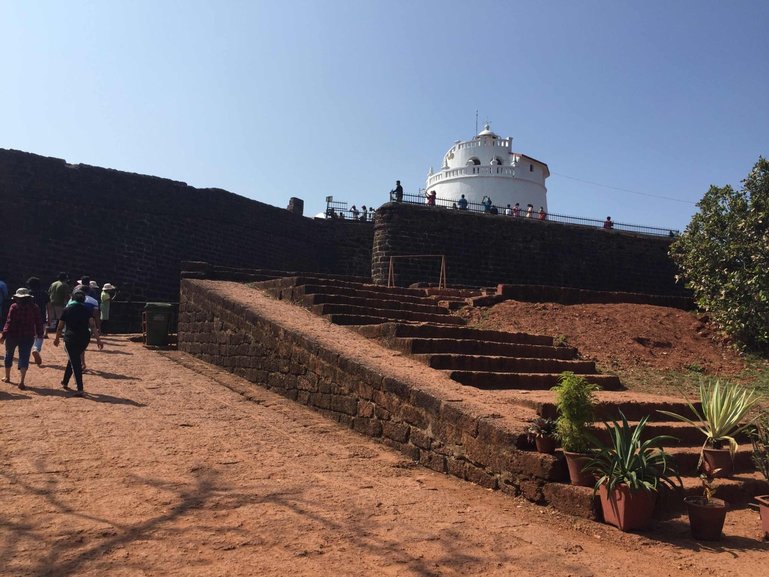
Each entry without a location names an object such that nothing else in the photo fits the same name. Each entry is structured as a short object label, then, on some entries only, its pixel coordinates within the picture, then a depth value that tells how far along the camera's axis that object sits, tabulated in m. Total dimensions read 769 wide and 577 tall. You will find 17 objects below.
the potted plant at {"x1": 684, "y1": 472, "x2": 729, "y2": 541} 4.02
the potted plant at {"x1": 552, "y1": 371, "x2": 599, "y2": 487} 4.48
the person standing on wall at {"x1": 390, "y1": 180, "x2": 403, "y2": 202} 23.00
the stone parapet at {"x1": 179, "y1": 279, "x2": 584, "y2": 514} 4.87
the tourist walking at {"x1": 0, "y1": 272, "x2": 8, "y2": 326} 10.44
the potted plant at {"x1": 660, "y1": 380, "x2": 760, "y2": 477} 5.09
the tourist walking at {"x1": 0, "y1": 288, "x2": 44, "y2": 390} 7.71
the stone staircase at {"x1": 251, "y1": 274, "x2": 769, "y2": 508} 5.32
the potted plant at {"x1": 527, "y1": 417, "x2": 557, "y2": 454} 4.68
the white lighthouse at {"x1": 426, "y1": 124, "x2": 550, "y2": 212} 39.38
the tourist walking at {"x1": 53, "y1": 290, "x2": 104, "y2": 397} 7.52
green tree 11.79
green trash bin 12.28
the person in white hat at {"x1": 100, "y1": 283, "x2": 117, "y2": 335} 13.66
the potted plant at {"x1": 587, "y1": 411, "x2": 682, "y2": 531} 4.11
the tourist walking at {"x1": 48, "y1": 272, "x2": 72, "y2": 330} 10.73
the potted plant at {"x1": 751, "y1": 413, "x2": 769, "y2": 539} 4.67
